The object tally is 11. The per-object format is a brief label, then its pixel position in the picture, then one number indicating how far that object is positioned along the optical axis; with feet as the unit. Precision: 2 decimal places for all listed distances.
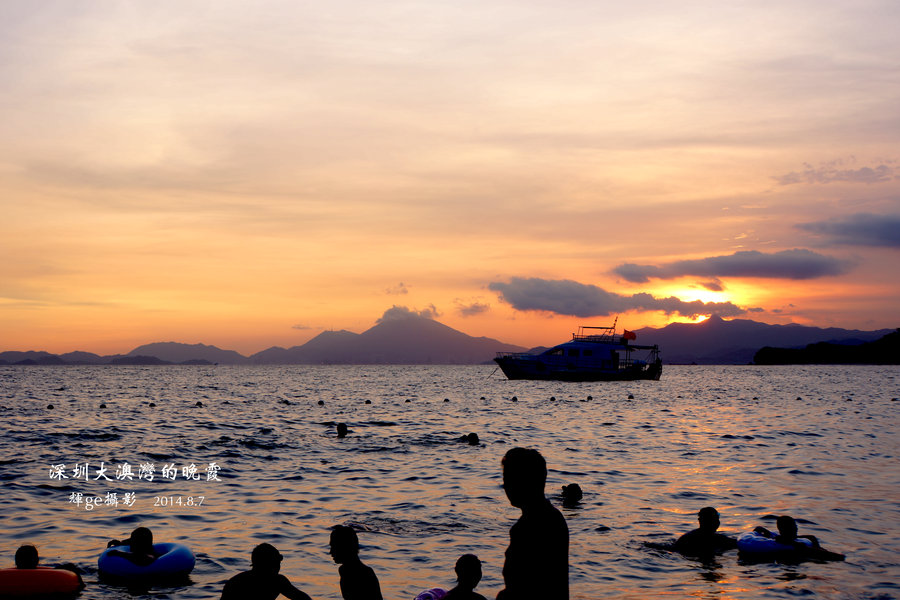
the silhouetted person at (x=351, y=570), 30.09
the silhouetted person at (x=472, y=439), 106.22
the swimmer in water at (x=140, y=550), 40.52
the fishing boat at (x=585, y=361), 317.63
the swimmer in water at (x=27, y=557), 38.11
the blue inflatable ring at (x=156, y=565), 40.16
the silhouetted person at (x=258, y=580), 28.73
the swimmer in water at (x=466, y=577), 27.71
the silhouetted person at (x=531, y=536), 17.08
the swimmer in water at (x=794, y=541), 45.80
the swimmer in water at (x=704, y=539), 47.34
